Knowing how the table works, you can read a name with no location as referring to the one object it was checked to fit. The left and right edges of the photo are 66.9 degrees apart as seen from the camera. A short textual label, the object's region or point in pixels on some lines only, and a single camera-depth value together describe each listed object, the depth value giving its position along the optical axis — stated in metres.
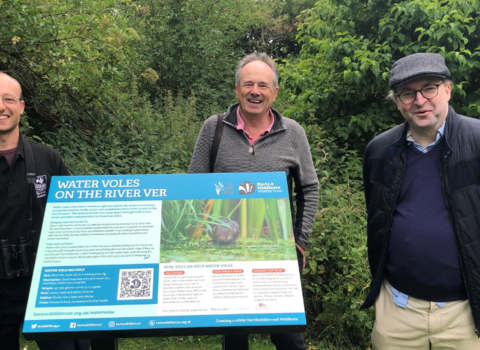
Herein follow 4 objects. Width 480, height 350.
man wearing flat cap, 2.11
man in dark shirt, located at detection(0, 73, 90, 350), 2.40
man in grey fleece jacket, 2.52
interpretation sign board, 1.82
